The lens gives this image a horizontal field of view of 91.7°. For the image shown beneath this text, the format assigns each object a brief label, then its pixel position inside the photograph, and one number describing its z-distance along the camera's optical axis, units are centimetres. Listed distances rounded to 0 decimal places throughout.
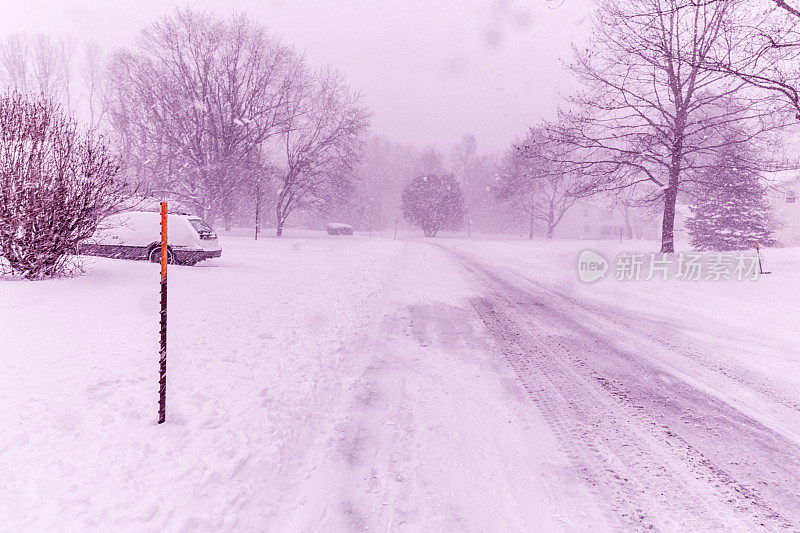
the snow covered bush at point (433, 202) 5281
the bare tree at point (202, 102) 2575
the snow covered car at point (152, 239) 1062
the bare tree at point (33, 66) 3916
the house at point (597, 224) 6021
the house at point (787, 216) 3419
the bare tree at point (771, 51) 757
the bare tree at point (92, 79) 4206
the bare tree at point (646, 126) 1384
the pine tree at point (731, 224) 2511
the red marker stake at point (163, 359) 294
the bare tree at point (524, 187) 4341
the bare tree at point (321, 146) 3200
